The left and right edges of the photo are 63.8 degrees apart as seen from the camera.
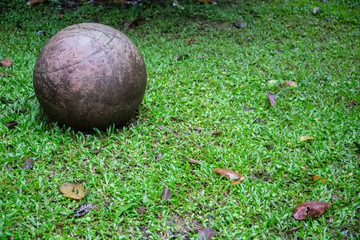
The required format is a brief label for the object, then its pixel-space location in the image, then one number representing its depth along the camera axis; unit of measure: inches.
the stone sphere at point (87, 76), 109.8
